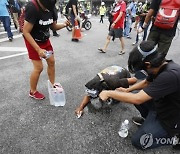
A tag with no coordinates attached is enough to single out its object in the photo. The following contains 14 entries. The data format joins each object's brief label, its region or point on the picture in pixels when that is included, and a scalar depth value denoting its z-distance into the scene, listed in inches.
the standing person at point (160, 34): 92.4
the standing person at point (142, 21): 189.3
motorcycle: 294.3
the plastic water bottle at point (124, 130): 70.1
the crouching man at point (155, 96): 49.6
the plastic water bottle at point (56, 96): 84.6
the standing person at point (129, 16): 234.4
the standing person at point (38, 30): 70.9
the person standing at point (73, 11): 190.9
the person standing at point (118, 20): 153.1
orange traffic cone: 206.7
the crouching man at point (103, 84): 70.8
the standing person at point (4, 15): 183.0
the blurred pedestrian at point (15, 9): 228.7
